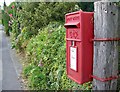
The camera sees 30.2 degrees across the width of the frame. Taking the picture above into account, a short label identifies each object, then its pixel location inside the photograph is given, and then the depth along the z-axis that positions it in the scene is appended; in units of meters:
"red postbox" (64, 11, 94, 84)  1.98
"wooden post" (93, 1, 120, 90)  1.87
